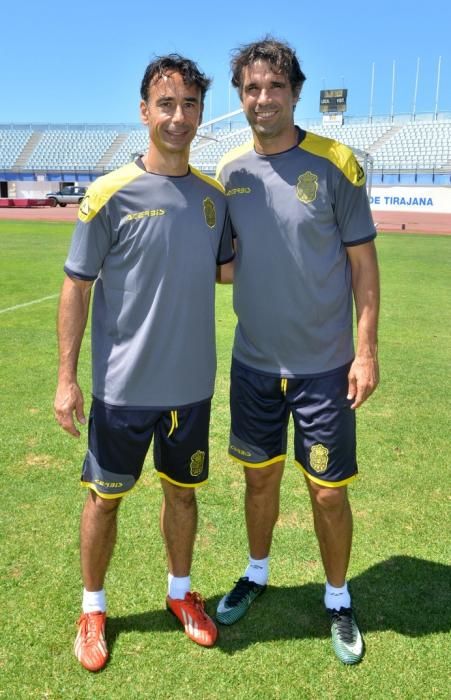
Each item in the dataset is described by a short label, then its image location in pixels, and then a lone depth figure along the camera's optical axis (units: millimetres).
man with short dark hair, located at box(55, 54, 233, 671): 2342
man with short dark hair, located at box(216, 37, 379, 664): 2477
